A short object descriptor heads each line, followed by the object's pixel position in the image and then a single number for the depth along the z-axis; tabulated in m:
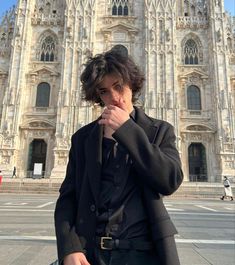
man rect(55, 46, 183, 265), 1.38
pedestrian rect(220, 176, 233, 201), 15.83
